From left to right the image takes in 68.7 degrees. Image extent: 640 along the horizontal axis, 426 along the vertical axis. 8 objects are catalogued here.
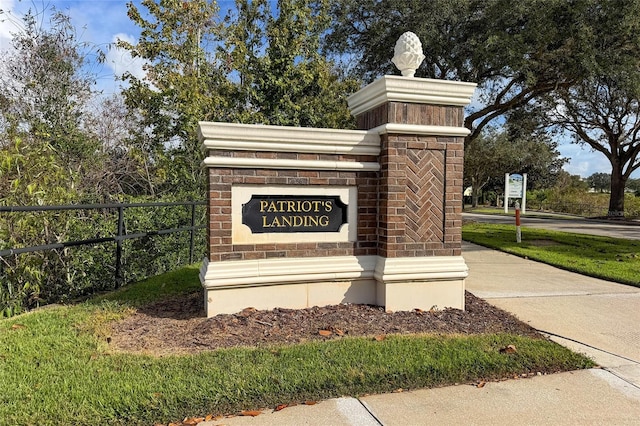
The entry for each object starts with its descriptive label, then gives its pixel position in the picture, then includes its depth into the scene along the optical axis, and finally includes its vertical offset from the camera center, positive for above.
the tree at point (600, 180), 79.10 +3.33
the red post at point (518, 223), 11.78 -0.62
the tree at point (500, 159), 43.16 +3.92
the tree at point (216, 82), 11.05 +2.88
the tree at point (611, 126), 22.92 +4.21
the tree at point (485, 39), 12.05 +4.70
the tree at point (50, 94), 9.85 +2.23
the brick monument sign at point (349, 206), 4.55 -0.08
